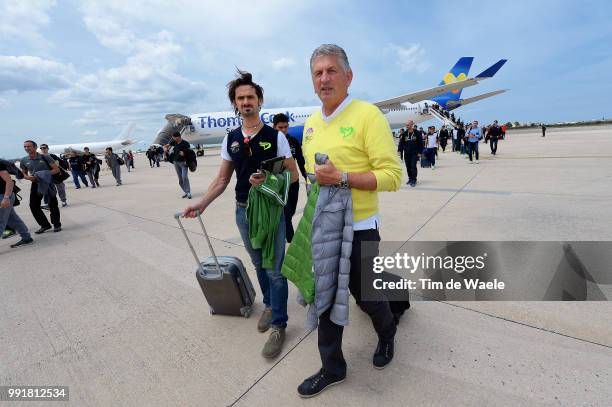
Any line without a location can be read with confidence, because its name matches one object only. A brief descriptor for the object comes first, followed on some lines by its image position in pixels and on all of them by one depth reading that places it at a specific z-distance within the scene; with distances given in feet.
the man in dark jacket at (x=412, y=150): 24.57
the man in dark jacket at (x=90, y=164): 38.90
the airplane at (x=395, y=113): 76.50
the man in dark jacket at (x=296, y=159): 10.36
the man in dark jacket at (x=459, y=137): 49.39
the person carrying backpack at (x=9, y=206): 14.56
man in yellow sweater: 4.63
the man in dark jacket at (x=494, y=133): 41.04
